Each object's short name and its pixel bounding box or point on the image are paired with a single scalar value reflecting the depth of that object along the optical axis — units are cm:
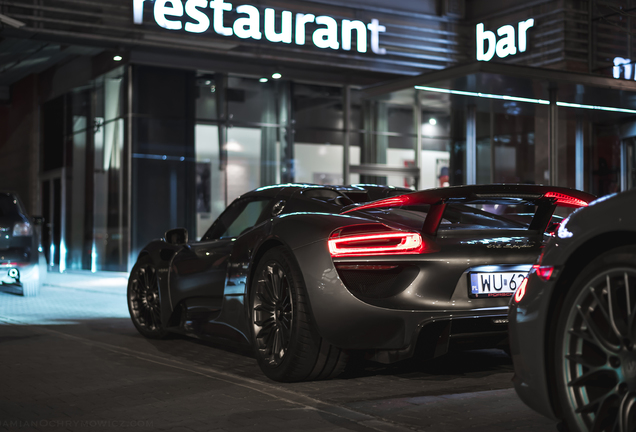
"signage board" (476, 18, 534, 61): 1917
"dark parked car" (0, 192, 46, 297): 1209
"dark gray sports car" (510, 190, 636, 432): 279
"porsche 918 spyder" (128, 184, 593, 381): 454
